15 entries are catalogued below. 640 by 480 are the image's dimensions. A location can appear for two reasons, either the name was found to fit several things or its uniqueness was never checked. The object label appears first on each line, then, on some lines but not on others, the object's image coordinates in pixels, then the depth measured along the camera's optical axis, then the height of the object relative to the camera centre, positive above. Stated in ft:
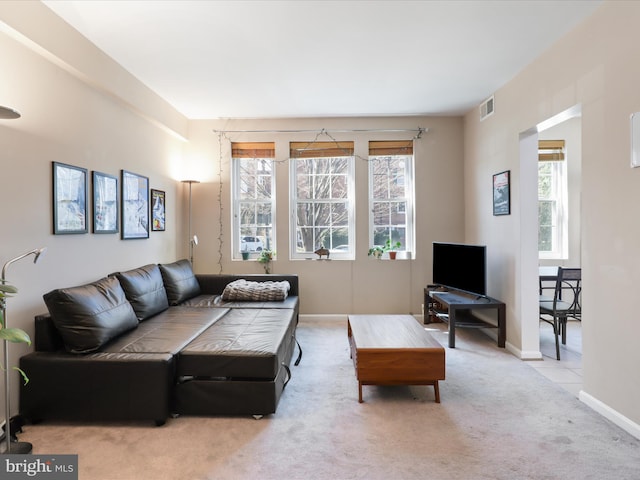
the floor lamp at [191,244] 15.71 -0.31
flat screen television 12.19 -1.18
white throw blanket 12.92 -2.07
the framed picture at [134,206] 11.32 +1.07
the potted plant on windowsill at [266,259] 15.48 -0.99
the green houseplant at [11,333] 5.21 -1.42
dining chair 11.02 -2.31
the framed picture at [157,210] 13.16 +1.05
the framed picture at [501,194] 11.80 +1.43
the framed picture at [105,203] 9.83 +1.01
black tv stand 11.94 -2.45
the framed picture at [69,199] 8.33 +0.97
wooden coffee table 8.03 -2.95
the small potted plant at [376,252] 15.57 -0.72
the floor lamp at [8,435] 6.07 -3.40
